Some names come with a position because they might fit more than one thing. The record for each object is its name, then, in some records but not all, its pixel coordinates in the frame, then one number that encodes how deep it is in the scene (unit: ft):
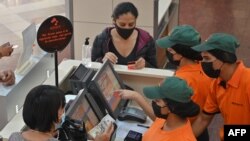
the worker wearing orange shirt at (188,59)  11.03
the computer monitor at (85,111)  9.89
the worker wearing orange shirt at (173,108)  9.12
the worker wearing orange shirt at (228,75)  10.38
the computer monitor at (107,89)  10.92
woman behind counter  13.62
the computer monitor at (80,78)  11.39
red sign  10.43
